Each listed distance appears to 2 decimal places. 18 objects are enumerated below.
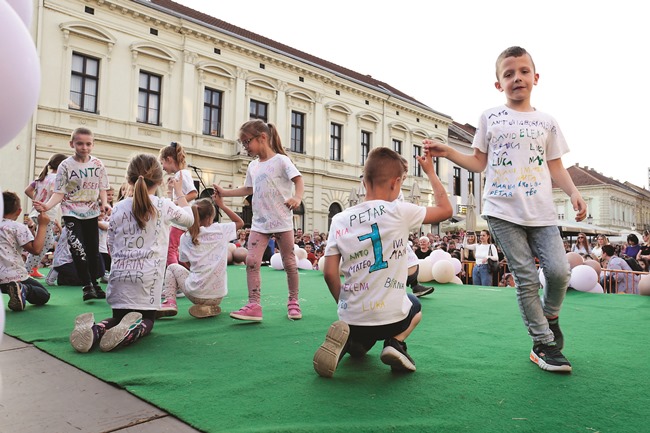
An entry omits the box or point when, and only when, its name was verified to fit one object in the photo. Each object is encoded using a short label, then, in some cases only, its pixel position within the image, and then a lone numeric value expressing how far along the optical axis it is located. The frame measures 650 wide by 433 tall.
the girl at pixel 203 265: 4.20
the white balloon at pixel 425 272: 7.89
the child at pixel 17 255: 4.43
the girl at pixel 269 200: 4.12
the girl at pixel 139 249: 3.25
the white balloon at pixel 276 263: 10.02
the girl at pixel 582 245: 11.01
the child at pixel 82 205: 5.05
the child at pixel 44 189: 6.32
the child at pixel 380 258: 2.43
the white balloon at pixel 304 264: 10.73
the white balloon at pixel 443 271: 7.77
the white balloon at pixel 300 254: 10.65
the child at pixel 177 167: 4.63
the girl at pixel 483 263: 8.94
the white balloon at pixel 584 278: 6.49
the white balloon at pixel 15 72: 1.19
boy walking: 2.64
